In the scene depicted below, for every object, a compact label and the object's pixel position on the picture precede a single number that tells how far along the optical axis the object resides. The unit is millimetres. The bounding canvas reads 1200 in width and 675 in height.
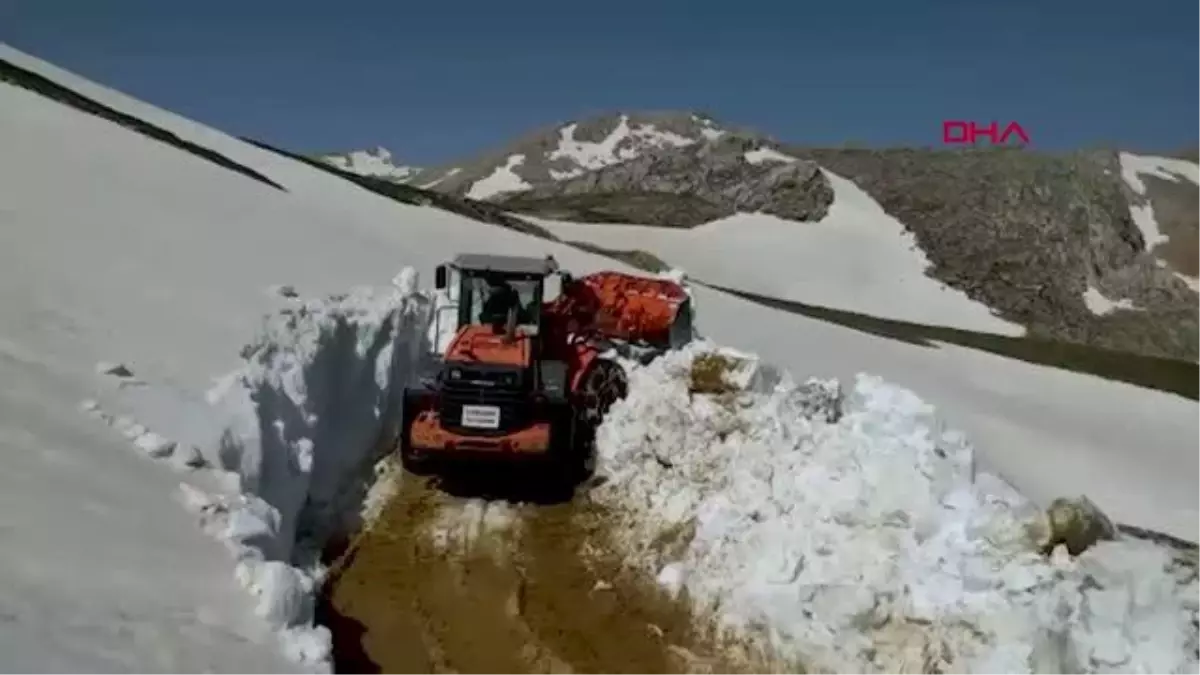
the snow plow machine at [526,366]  13859
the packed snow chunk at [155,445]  10156
